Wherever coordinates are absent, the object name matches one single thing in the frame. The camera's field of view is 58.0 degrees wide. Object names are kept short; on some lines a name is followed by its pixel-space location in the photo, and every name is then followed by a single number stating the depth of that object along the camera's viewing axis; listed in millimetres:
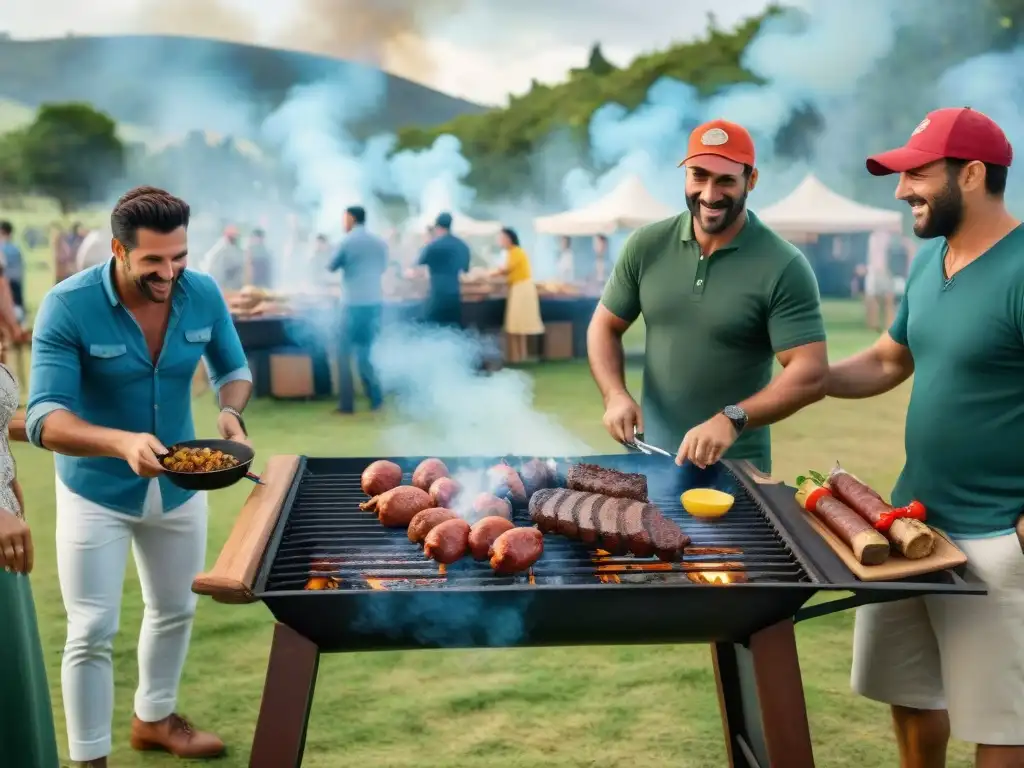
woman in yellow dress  14266
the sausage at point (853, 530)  2568
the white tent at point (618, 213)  17516
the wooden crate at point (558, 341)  15453
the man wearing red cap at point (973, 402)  2770
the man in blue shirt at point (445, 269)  12289
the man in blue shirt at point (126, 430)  3207
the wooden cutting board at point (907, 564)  2525
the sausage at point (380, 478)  3328
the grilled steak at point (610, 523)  2729
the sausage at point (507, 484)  3256
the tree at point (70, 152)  36906
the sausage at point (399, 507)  3041
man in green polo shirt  3652
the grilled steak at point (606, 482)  3191
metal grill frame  2406
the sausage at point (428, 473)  3381
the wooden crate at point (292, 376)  11992
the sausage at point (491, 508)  3043
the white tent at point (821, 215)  19312
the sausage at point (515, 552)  2654
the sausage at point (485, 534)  2766
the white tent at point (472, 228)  22608
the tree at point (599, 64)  42831
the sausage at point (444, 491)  3184
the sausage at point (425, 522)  2891
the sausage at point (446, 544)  2719
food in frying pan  3028
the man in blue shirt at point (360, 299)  10617
